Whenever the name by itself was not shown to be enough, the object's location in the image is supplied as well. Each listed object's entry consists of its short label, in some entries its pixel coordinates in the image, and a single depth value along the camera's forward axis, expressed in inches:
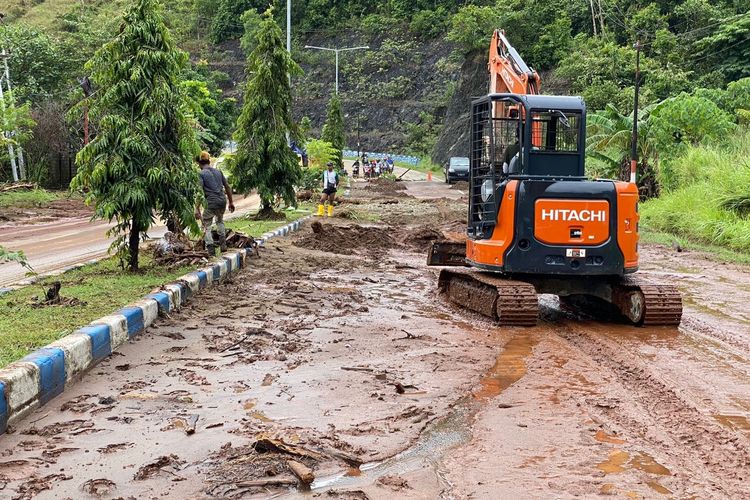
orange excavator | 338.3
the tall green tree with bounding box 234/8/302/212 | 752.3
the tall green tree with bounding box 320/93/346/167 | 1936.6
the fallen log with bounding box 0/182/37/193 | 1053.2
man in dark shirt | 480.7
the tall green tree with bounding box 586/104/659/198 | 1029.2
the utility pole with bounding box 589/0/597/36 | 2171.5
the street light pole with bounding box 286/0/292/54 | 1115.8
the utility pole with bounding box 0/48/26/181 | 1040.8
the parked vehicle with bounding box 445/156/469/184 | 1811.0
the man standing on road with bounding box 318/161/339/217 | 876.6
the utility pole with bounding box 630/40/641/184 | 938.2
